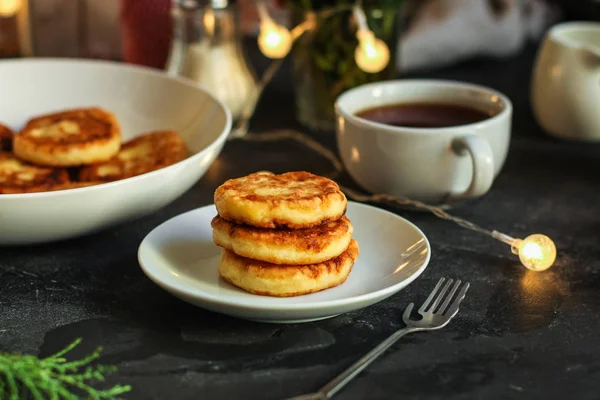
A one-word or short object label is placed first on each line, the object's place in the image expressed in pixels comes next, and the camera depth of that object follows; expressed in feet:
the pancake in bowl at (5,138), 4.51
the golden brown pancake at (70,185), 3.83
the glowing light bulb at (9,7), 6.51
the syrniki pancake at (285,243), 3.08
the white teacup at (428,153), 4.11
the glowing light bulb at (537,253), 3.69
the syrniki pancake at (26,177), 3.85
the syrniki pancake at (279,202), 3.11
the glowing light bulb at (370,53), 5.08
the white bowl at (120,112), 3.62
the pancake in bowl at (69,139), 4.09
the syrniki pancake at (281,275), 3.12
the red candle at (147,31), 5.85
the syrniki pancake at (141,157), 4.16
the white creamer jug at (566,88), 5.18
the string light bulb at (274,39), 5.37
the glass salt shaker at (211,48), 5.49
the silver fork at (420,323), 2.78
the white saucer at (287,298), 2.99
